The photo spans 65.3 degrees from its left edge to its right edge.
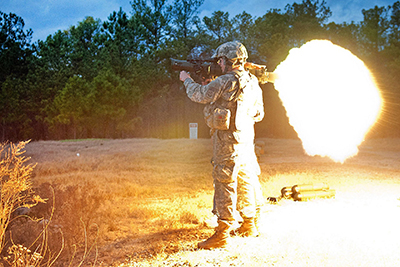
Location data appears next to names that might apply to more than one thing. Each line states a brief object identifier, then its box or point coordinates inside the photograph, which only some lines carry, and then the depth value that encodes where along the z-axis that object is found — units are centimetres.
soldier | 404
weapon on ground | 673
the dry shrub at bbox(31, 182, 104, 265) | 423
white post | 2198
